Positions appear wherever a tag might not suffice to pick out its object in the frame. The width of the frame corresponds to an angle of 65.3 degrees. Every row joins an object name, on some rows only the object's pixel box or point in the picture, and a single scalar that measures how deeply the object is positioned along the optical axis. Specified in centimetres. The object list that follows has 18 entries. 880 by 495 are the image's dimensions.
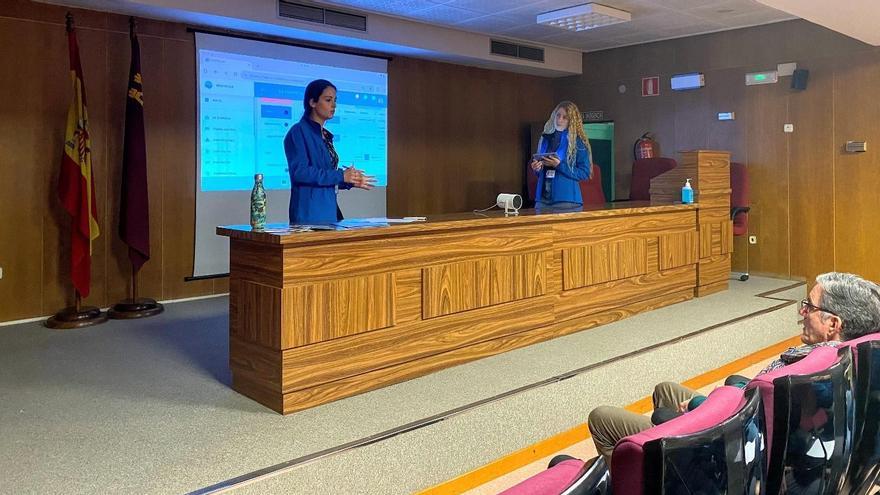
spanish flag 459
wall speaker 617
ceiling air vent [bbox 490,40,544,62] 699
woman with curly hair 449
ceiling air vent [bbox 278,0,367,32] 543
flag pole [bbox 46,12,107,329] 446
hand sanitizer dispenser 507
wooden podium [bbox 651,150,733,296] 519
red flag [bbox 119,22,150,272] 488
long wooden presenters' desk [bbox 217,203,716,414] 276
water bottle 293
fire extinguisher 720
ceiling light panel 571
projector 393
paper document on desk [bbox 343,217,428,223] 338
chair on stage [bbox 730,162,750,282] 606
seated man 228
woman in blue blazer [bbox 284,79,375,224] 365
